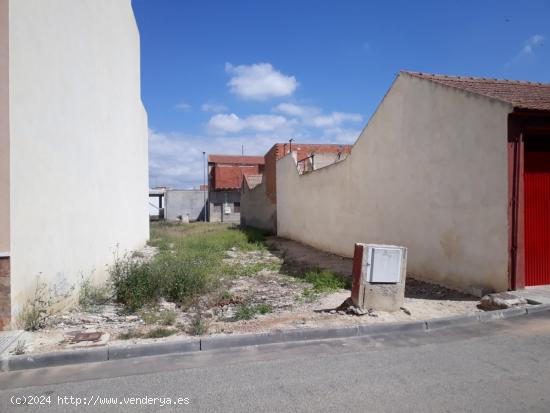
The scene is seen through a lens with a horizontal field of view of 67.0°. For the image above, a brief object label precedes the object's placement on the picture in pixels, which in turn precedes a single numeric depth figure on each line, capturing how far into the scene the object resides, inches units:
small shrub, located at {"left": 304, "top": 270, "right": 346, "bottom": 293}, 335.6
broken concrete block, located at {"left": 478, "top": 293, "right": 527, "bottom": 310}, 254.1
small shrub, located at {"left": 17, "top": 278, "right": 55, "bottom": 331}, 214.1
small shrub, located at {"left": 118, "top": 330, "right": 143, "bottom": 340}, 207.8
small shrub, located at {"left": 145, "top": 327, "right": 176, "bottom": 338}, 209.1
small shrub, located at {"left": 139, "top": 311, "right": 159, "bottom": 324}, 237.1
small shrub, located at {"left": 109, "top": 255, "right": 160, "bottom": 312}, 273.1
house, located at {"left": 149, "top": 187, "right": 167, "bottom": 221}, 2080.7
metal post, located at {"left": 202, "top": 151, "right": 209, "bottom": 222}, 1807.6
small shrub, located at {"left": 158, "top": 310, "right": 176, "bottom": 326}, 232.6
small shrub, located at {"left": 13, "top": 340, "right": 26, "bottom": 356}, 181.5
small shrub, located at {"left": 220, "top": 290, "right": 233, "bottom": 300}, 297.1
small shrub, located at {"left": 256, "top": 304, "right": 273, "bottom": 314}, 263.6
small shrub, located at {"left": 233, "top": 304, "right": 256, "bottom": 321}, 247.3
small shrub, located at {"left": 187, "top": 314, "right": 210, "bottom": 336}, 212.9
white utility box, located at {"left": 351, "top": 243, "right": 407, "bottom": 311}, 253.1
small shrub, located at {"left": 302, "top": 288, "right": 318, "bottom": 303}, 301.5
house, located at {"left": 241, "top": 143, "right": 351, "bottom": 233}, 786.2
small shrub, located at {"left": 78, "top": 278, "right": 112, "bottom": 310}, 280.6
